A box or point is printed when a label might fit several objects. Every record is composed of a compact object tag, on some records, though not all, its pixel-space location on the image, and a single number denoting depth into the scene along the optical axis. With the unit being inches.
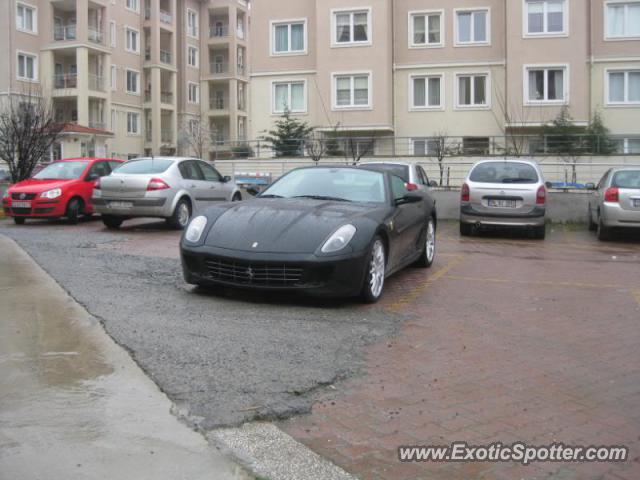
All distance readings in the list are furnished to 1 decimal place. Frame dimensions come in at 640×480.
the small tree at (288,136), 1149.7
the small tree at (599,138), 1040.8
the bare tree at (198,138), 1486.0
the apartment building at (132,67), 1790.1
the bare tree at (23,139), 776.9
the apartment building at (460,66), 1208.8
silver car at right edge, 551.5
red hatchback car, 628.4
